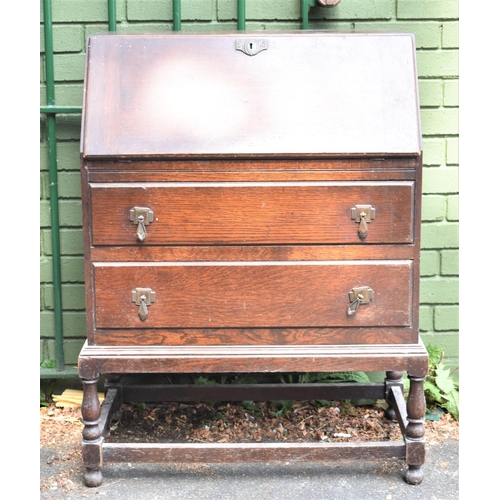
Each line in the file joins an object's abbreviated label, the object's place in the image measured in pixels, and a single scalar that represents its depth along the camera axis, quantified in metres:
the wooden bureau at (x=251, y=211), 2.91
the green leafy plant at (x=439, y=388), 3.82
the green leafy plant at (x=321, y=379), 3.91
